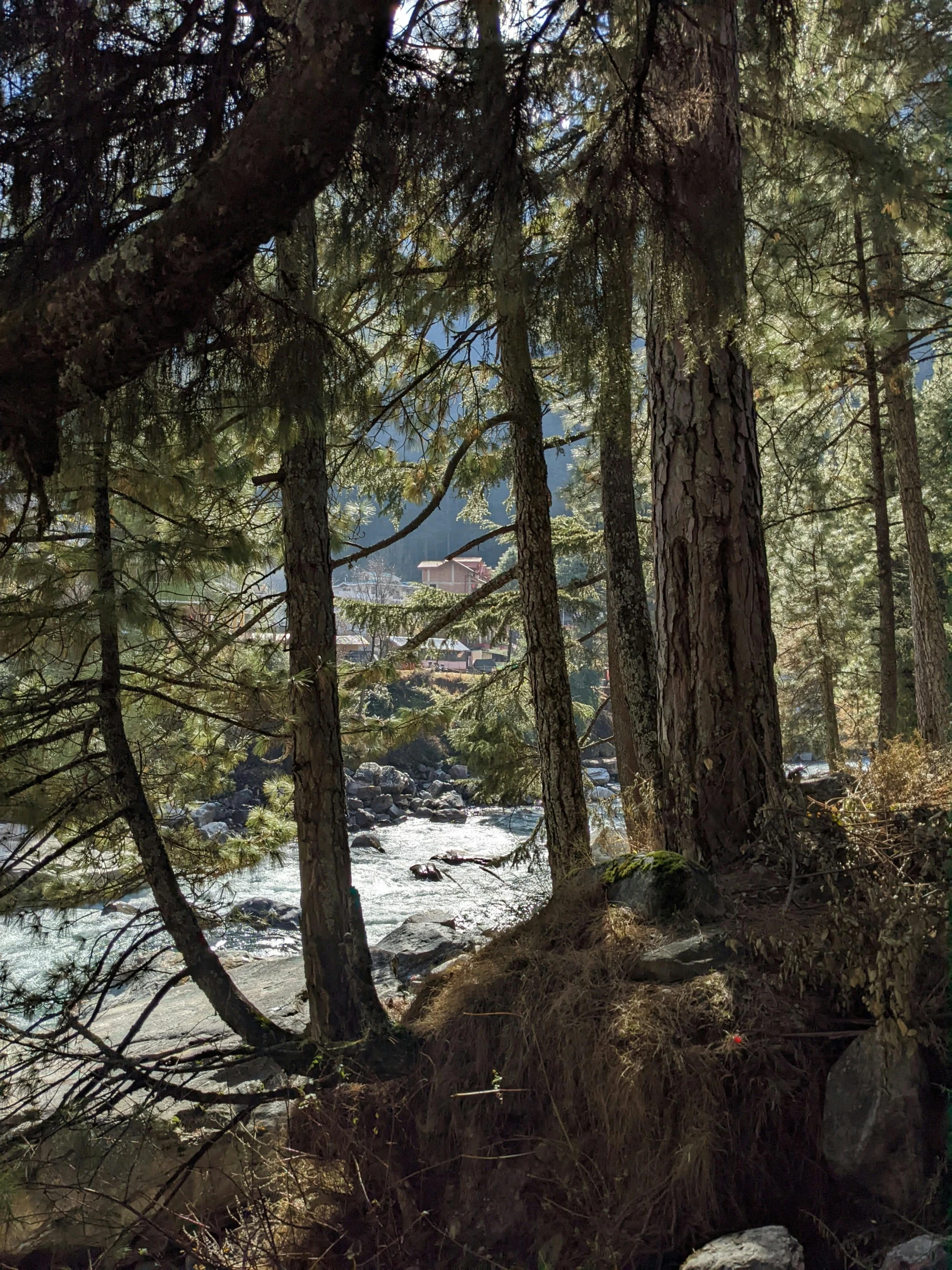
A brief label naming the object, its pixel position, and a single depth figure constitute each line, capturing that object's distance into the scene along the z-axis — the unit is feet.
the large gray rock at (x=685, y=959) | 11.28
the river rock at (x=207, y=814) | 63.33
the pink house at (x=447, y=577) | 191.85
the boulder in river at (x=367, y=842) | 54.54
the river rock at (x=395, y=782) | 74.49
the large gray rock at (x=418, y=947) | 24.70
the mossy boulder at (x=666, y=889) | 12.66
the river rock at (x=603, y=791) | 74.95
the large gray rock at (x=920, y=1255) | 7.65
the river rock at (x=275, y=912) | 37.78
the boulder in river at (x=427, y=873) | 44.96
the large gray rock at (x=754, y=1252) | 8.23
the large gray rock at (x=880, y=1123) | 8.85
